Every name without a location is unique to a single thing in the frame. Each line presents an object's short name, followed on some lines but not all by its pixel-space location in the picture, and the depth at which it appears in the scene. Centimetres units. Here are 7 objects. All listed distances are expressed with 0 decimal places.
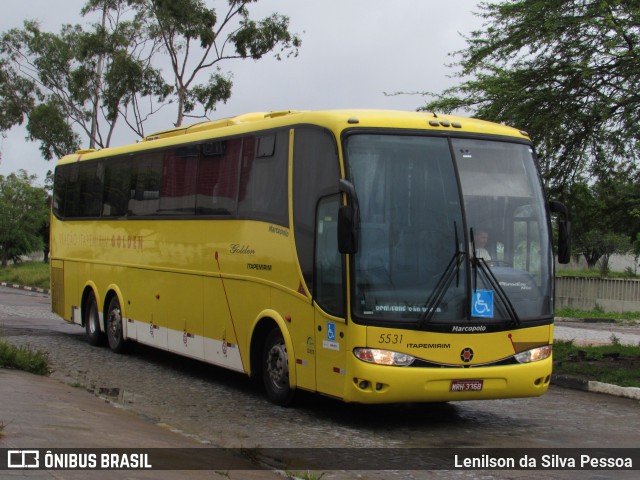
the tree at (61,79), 4178
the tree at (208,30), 3684
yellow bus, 970
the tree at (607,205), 1616
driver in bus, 1000
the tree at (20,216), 6706
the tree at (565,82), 1481
